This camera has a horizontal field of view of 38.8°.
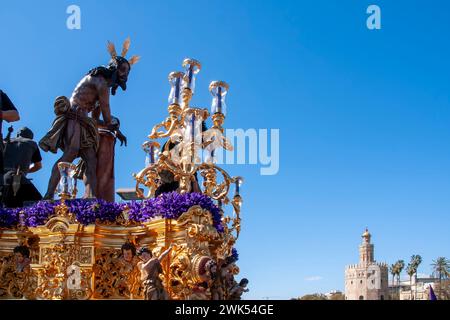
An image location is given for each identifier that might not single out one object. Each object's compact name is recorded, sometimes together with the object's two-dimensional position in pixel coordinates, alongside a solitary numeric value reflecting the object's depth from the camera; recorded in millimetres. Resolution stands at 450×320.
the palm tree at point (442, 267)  84488
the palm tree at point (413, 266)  99912
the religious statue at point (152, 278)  11891
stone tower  96500
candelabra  14383
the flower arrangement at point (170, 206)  13234
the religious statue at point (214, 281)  12820
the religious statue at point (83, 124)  14742
